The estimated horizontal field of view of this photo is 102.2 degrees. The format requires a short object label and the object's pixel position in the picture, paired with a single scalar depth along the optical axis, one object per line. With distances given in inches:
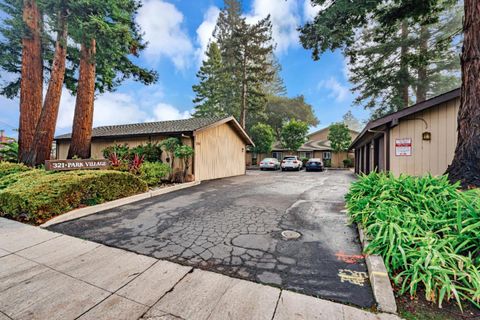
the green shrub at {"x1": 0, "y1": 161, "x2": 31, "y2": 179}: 274.3
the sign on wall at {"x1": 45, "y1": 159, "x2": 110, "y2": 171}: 209.8
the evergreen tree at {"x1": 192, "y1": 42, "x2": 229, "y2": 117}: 1037.2
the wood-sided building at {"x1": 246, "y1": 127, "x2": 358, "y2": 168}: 965.2
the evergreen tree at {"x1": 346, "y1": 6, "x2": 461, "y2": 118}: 572.7
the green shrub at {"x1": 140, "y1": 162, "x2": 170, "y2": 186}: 307.5
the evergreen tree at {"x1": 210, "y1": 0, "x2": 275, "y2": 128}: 802.2
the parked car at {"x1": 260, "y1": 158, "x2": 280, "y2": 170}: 778.8
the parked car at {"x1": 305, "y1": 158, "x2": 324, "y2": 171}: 734.5
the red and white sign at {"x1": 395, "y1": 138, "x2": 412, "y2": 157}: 280.7
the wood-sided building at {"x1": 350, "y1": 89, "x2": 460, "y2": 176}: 260.8
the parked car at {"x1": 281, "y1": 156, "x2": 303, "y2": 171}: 741.3
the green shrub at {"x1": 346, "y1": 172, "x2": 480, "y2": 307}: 75.3
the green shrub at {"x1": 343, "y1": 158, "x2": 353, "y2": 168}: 910.4
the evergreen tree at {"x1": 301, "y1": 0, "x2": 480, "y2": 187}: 163.0
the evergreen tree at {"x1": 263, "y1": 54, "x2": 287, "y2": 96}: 1387.8
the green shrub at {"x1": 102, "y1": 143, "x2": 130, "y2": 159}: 389.5
